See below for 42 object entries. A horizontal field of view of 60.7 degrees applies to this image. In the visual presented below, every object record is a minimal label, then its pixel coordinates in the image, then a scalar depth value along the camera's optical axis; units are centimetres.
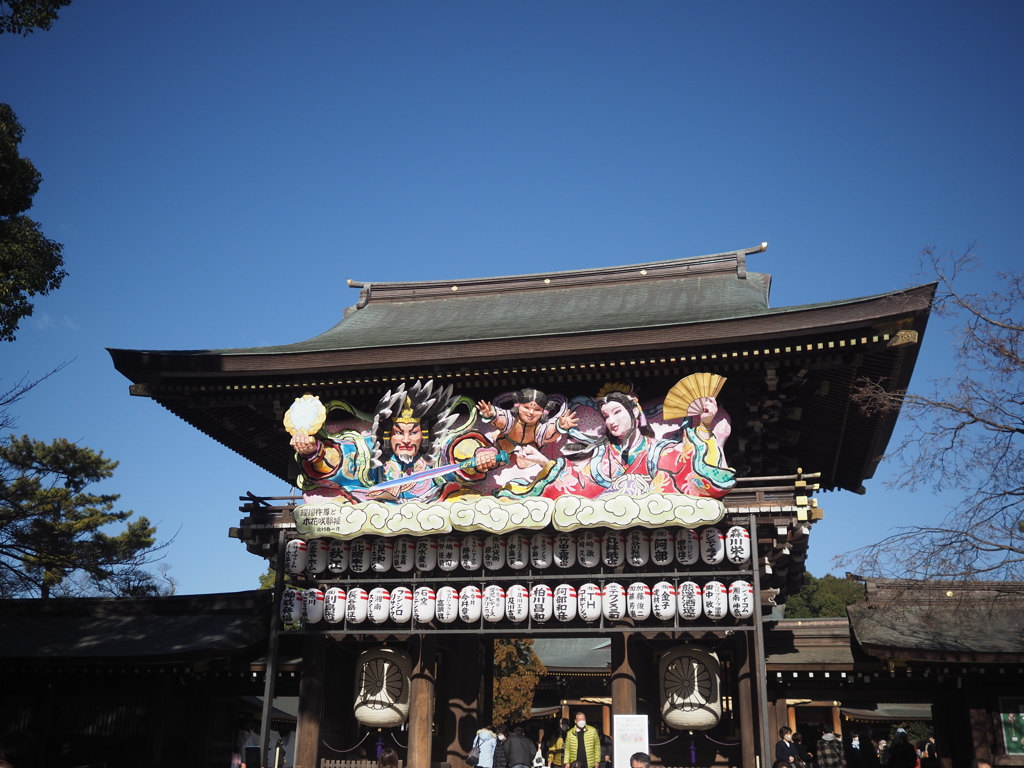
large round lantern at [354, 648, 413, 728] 1634
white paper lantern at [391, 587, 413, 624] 1574
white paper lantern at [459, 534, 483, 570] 1578
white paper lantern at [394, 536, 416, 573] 1609
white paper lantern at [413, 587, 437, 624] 1565
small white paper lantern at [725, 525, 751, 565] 1474
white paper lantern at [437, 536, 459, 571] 1584
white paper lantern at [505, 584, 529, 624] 1527
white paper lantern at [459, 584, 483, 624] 1548
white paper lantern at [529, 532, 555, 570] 1549
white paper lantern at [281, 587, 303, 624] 1600
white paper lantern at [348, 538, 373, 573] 1628
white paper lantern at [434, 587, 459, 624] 1557
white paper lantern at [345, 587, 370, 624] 1587
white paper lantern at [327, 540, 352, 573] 1641
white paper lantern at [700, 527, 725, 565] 1486
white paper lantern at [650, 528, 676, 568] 1503
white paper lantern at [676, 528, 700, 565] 1495
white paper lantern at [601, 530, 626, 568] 1525
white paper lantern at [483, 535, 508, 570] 1573
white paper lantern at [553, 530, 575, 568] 1541
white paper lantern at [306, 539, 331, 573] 1636
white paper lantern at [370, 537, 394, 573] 1623
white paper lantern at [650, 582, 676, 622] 1467
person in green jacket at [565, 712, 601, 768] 1461
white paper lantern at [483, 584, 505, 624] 1538
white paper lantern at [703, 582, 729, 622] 1448
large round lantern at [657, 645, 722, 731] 1526
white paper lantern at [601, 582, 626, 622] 1484
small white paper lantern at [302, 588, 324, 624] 1589
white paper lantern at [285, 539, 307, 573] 1633
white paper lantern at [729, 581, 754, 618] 1438
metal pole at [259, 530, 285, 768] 1516
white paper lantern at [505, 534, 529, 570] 1562
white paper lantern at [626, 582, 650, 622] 1476
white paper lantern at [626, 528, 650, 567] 1508
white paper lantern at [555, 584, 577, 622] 1502
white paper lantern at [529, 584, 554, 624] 1516
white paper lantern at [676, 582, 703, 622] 1462
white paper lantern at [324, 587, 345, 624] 1591
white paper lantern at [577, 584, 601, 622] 1494
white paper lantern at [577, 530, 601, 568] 1530
